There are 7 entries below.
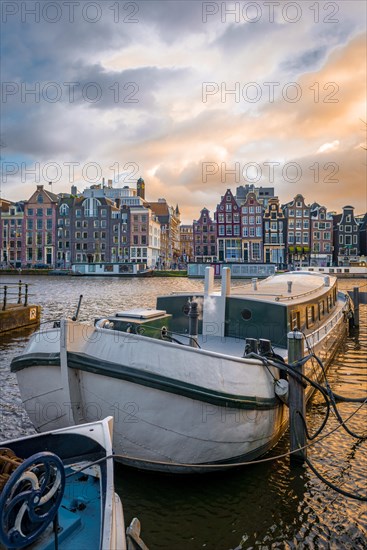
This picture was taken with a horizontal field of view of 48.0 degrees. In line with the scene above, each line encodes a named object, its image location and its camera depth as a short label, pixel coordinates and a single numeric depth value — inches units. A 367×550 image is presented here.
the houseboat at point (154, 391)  247.8
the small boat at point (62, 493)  145.0
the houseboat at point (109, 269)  3331.7
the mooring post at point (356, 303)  936.9
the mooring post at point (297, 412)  299.9
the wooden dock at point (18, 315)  783.1
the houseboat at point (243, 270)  3245.6
